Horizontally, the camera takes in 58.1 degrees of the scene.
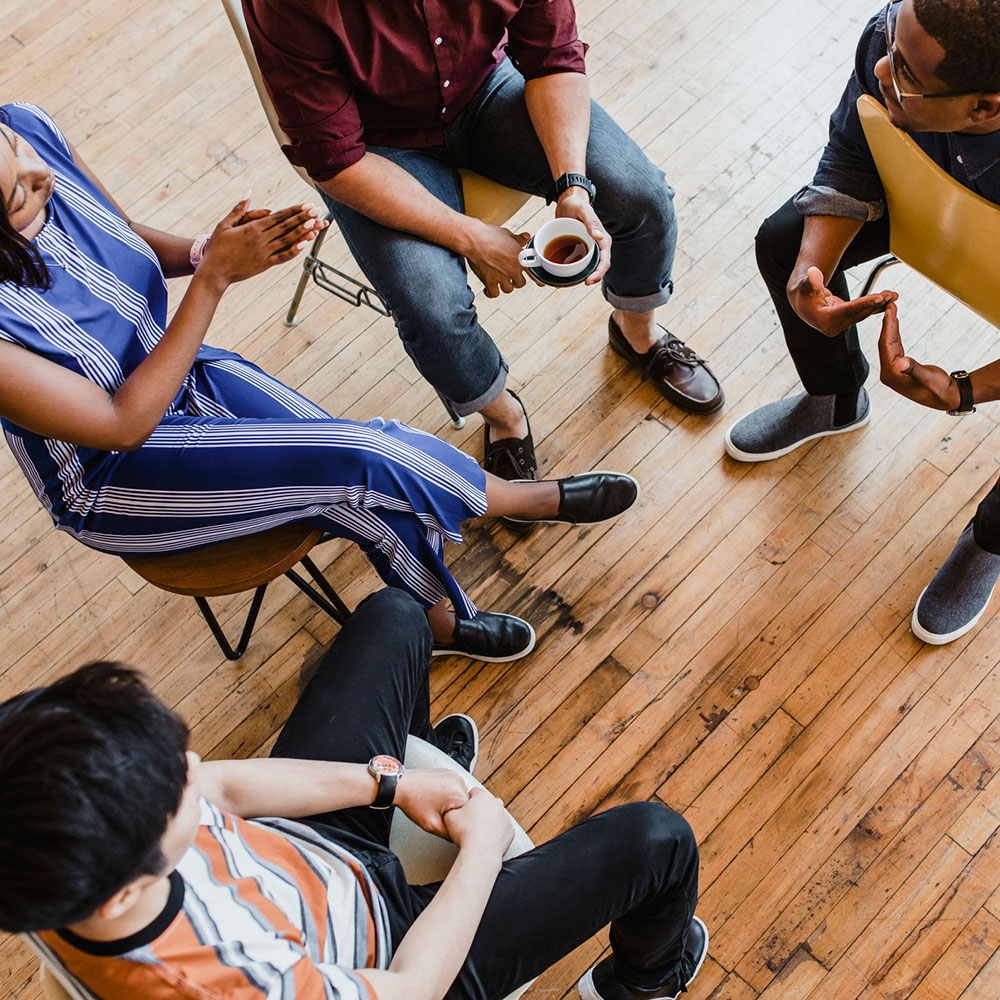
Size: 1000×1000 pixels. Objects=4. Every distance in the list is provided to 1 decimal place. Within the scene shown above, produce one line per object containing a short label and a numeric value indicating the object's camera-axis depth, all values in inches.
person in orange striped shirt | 33.3
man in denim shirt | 54.3
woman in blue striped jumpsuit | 59.0
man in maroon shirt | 69.6
